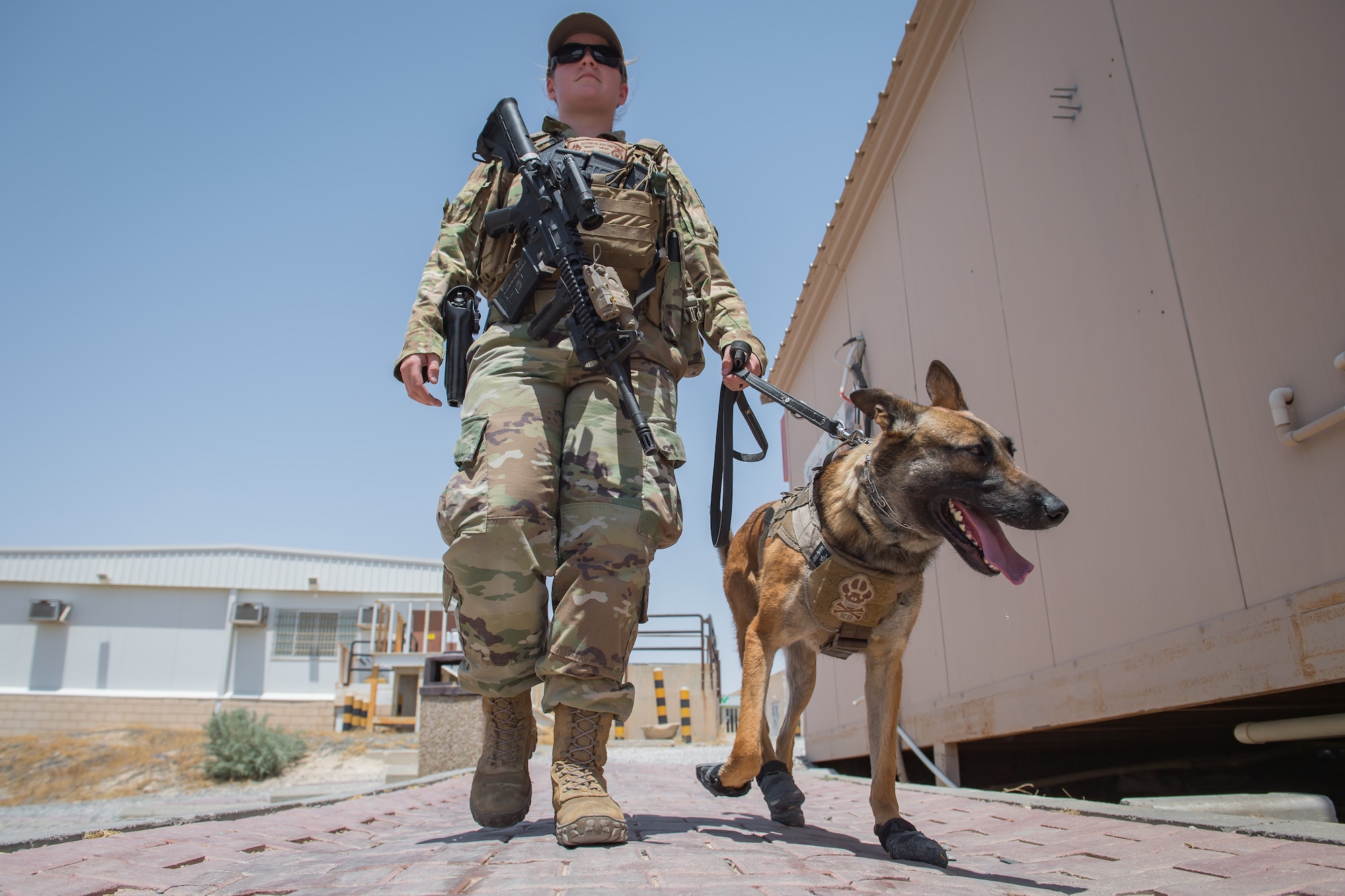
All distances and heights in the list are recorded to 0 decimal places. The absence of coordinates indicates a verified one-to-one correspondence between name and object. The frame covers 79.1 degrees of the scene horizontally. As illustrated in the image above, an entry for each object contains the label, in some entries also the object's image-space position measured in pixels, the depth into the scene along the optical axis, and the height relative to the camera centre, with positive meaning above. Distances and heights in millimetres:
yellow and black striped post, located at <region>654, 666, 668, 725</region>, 14883 +51
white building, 25031 +2687
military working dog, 2518 +462
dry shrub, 14492 -605
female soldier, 2408 +571
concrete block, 7160 -206
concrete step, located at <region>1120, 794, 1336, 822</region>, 2857 -438
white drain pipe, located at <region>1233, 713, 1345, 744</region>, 2797 -186
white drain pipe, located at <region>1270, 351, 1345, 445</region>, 2605 +813
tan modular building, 2635 +1394
